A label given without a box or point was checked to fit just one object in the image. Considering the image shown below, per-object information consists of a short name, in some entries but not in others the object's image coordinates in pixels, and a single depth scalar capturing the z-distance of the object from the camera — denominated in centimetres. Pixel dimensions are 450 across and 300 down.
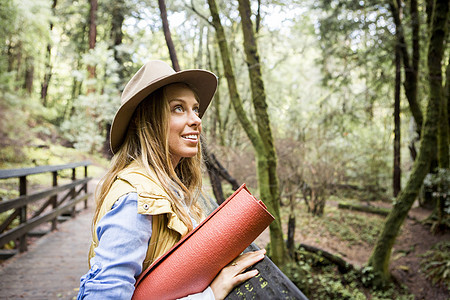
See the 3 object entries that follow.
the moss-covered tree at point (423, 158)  544
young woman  102
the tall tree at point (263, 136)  474
